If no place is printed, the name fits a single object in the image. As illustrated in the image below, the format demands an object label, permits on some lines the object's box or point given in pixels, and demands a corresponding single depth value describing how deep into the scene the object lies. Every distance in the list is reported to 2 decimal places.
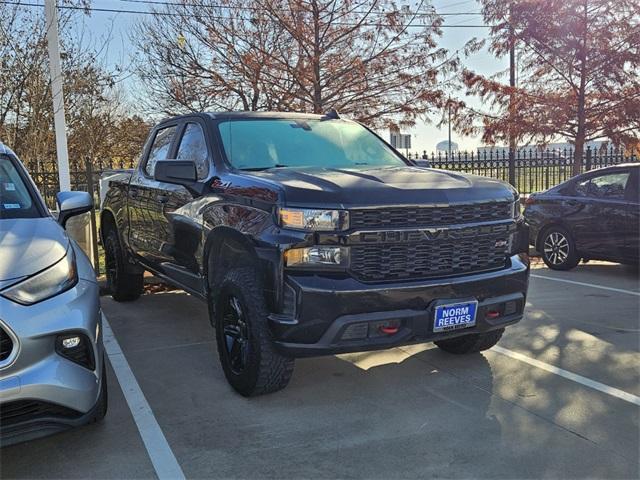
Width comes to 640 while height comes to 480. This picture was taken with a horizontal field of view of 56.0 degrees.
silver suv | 2.66
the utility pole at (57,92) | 7.73
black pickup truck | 3.43
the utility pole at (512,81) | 11.27
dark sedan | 7.61
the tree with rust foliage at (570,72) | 10.67
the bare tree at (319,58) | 10.75
